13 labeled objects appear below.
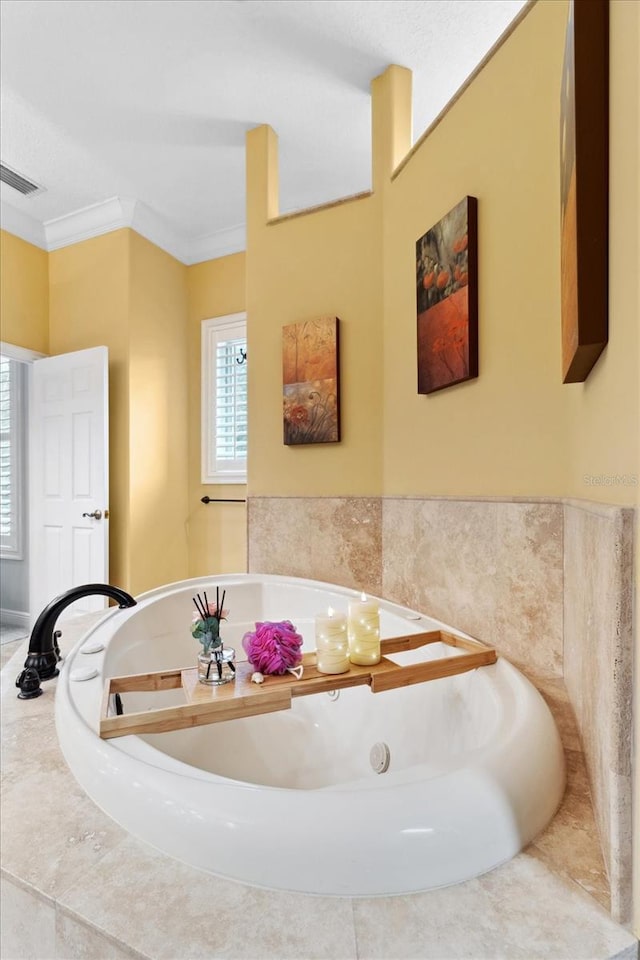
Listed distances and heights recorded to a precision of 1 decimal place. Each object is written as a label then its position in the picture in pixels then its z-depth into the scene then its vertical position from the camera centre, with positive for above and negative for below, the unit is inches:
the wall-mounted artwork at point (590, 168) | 29.7 +18.1
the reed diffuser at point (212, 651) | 39.3 -14.2
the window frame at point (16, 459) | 146.8 +5.7
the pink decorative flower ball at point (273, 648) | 39.5 -13.5
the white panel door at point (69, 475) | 121.8 +0.9
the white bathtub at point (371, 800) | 24.8 -17.9
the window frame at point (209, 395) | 139.9 +23.0
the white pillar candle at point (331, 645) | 39.9 -13.3
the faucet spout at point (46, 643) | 48.9 -16.4
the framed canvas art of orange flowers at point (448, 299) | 59.4 +22.3
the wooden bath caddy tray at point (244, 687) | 33.6 -15.8
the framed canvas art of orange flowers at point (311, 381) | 86.6 +16.7
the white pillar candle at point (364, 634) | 42.6 -13.4
